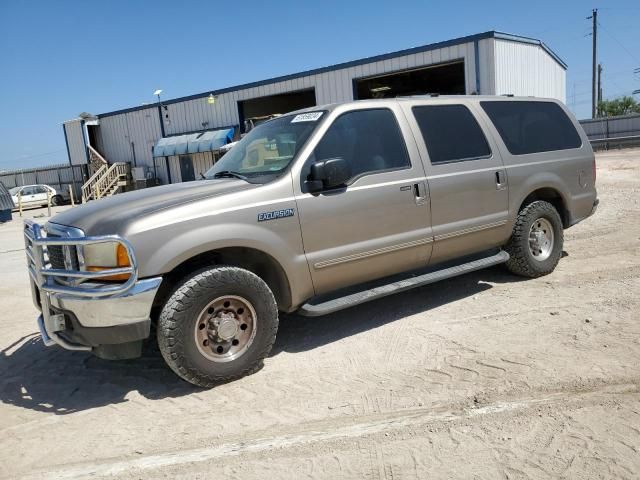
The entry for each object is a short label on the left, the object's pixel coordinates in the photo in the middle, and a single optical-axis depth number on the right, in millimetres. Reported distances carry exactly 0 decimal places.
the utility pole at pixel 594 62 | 46069
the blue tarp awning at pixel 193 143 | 26328
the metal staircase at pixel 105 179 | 31258
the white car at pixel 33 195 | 30375
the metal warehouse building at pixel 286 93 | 18469
